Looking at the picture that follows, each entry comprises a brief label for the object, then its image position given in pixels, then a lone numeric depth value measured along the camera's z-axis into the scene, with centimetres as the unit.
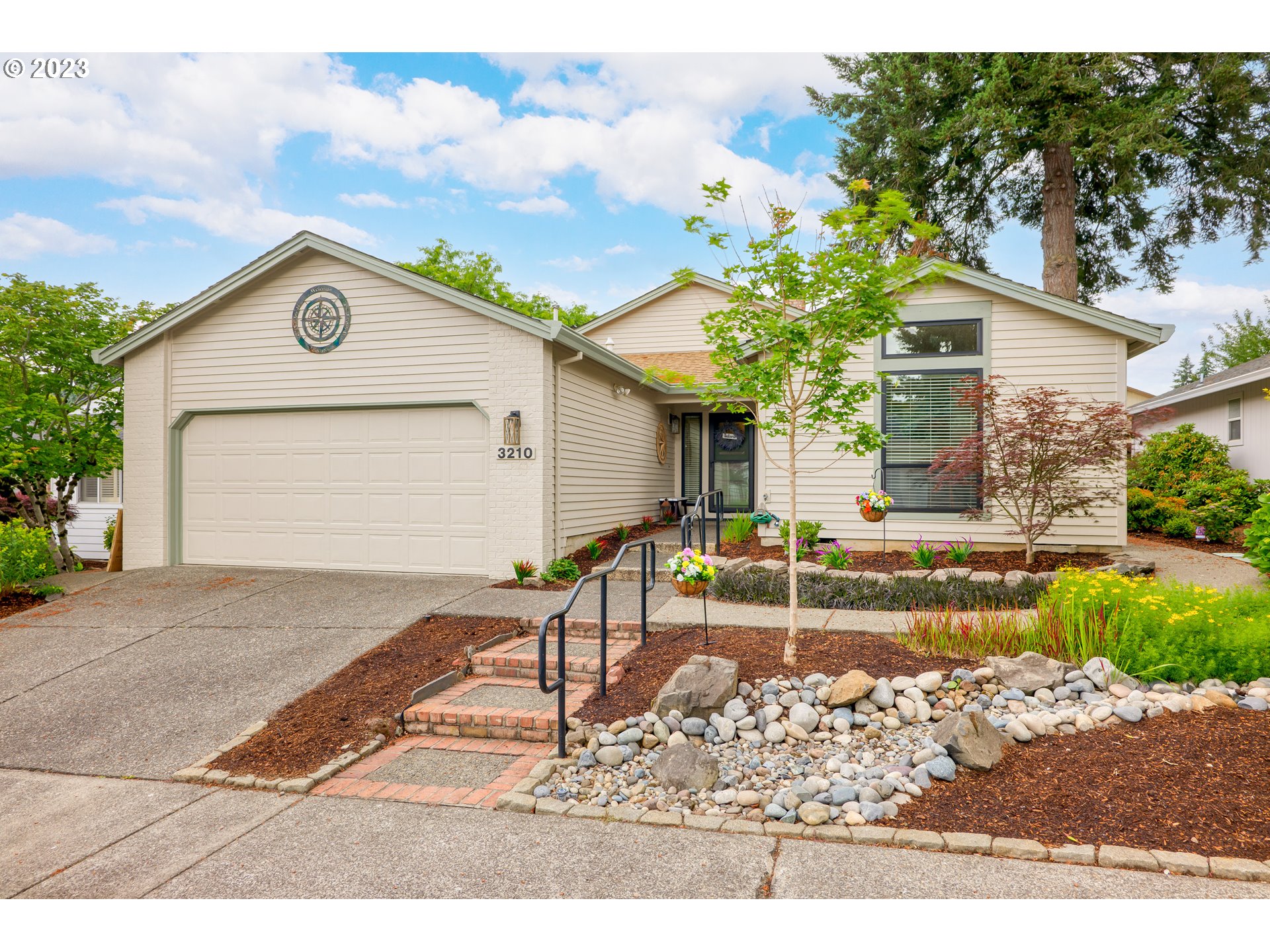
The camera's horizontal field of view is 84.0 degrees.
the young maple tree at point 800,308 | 480
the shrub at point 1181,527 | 1146
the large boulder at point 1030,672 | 430
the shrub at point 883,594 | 660
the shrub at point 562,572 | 856
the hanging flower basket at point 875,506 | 840
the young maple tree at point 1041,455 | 776
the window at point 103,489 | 1439
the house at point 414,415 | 883
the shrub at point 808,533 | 916
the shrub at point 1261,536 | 667
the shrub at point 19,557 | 848
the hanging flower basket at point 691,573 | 507
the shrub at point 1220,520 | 1118
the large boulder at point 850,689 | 422
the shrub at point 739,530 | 1028
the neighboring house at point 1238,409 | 1304
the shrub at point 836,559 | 809
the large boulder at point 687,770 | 360
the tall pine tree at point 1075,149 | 1148
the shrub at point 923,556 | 813
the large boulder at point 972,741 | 354
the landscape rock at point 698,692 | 427
